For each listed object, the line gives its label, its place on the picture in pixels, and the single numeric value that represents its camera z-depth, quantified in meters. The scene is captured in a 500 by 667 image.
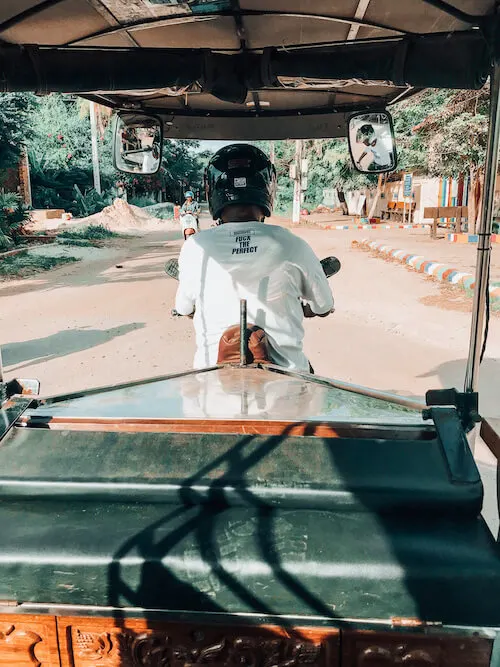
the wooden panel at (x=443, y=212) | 19.16
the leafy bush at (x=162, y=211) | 35.44
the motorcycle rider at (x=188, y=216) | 14.30
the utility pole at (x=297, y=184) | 26.16
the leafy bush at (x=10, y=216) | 16.12
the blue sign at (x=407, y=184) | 26.80
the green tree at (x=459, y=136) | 14.51
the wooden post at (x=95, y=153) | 30.25
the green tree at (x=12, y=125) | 14.66
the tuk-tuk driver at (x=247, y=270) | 2.85
